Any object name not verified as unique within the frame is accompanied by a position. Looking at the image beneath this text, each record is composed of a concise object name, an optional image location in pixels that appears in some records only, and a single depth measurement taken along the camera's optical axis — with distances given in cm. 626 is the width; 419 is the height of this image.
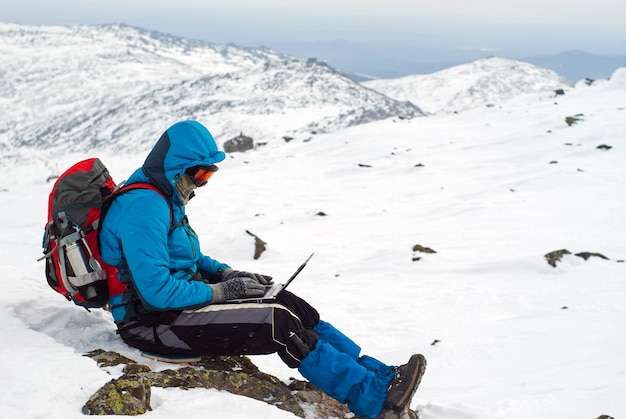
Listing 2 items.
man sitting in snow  441
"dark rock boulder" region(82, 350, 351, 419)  370
